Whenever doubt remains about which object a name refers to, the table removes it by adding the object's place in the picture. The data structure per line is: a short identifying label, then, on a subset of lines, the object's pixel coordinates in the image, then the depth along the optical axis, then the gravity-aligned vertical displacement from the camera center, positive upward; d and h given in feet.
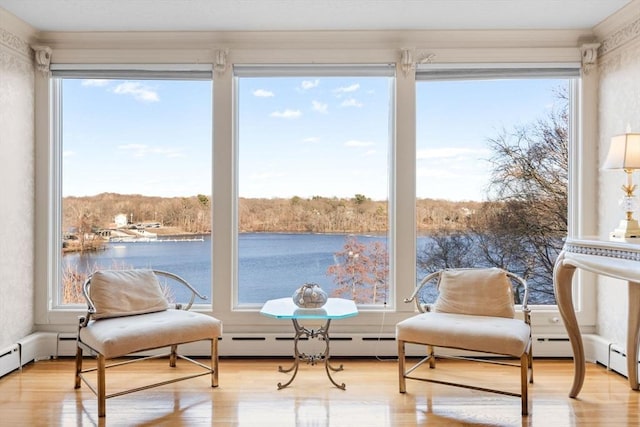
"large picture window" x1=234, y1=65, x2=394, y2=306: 12.46 +0.78
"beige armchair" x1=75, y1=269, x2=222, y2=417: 8.72 -2.33
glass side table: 9.53 -2.15
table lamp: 8.92 +0.99
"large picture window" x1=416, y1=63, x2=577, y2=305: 12.32 +1.06
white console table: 7.61 -1.09
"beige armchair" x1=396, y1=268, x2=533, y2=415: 8.70 -2.31
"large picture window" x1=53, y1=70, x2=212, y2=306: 12.49 +0.99
